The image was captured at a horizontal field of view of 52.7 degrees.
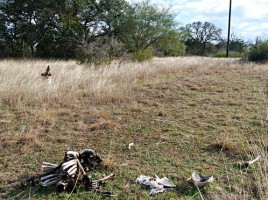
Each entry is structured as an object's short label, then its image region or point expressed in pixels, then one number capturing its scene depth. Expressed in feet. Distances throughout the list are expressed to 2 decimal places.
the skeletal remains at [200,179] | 8.21
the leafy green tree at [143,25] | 62.54
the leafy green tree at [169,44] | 65.44
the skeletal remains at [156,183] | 8.20
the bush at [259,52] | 50.83
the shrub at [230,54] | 85.24
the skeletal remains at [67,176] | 8.09
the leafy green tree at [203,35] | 137.69
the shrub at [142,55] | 47.80
